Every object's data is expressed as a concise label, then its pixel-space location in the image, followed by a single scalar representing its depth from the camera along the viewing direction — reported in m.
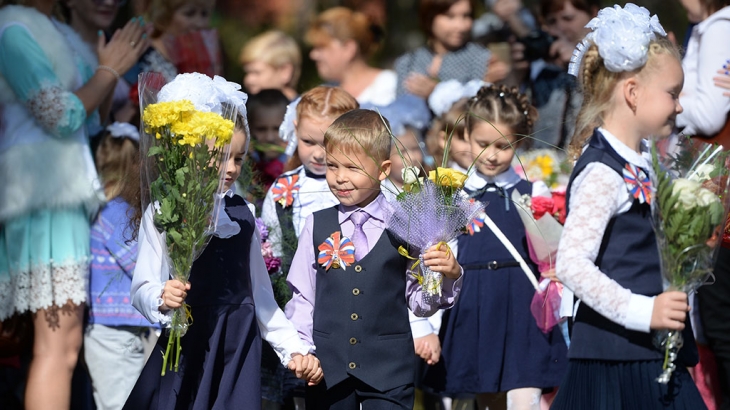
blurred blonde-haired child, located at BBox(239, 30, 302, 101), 15.95
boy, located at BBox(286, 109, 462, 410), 7.95
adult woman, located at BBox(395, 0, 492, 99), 14.95
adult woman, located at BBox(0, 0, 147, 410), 10.19
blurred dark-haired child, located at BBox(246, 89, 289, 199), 12.62
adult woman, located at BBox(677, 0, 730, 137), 11.32
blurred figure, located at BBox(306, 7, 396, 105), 15.93
